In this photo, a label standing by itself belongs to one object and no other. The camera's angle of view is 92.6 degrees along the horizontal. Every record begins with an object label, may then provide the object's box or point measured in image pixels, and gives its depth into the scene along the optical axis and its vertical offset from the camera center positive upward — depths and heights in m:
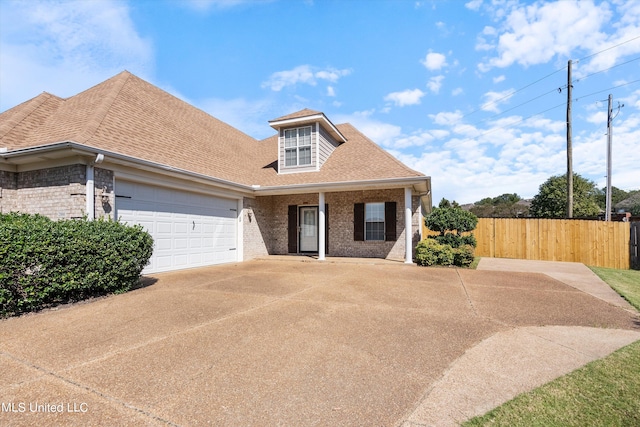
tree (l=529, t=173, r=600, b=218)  25.61 +1.68
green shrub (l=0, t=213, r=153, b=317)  4.86 -0.79
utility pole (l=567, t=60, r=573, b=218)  15.10 +3.17
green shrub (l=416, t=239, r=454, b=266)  10.60 -1.33
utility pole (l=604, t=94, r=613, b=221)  14.99 +2.76
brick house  7.41 +1.19
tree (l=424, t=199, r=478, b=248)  11.44 -0.23
